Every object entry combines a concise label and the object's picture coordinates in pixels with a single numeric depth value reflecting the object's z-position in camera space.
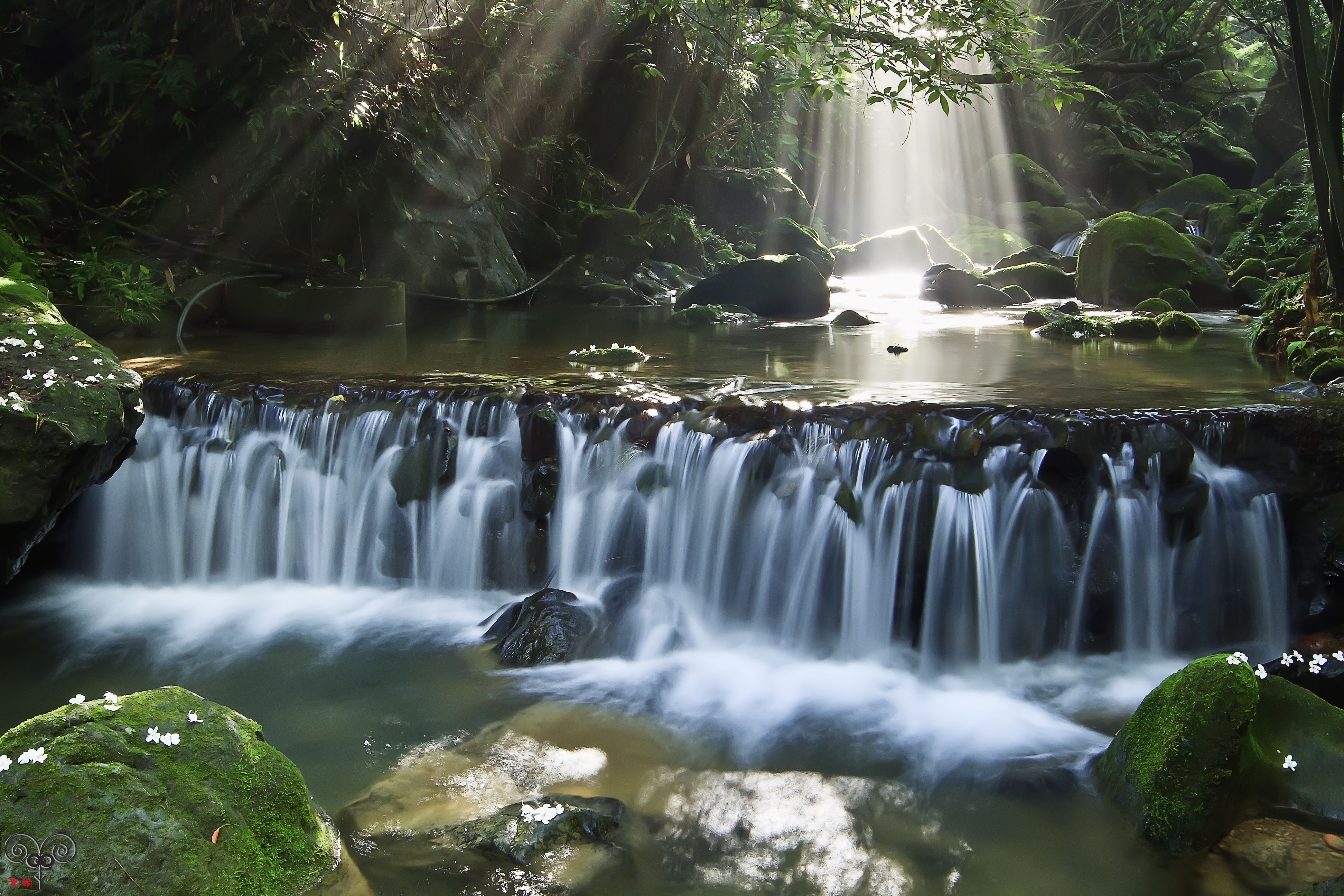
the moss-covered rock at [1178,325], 12.27
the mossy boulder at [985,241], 29.23
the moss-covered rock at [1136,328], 12.08
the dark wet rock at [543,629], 5.78
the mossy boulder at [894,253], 28.75
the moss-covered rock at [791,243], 24.67
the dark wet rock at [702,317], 14.14
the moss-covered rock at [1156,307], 14.01
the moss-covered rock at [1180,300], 15.37
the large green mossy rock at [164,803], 2.93
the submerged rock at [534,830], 3.74
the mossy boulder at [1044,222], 29.59
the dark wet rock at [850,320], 14.33
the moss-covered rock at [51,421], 5.39
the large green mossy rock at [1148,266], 16.20
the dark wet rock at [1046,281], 19.69
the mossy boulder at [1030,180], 32.50
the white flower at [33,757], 3.02
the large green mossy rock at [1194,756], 3.75
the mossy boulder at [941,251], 28.67
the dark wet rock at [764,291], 15.80
